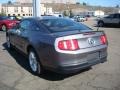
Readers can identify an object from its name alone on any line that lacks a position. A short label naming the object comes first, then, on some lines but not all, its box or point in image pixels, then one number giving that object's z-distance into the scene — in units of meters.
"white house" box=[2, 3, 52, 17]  62.03
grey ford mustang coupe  2.63
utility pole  6.89
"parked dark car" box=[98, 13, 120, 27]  12.77
